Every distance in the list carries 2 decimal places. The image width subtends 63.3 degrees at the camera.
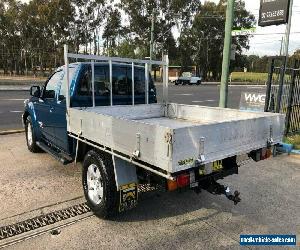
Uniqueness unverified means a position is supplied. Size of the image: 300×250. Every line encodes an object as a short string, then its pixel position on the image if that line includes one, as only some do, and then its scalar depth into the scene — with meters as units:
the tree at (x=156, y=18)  37.84
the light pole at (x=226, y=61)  6.59
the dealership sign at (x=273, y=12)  6.40
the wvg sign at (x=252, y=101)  7.52
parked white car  35.57
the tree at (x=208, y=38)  44.83
